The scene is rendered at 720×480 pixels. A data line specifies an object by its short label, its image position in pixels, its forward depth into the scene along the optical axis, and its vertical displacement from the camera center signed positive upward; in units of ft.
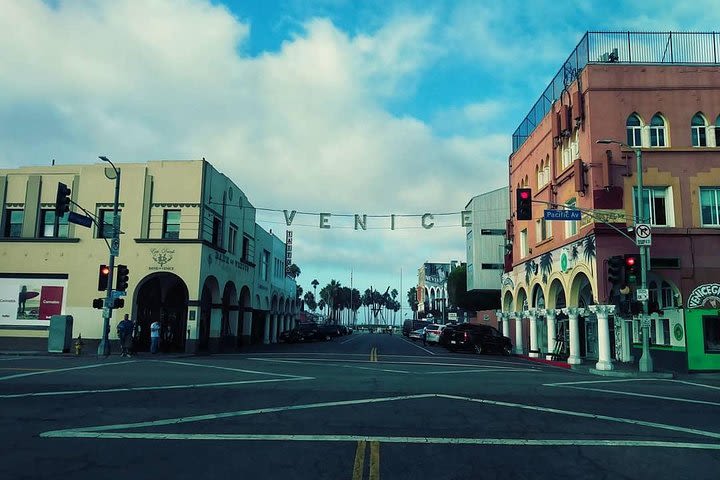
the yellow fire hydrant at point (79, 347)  88.98 -5.08
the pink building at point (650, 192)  82.43 +19.13
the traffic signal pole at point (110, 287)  89.66 +4.08
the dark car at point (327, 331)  186.38 -4.84
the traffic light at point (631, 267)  73.92 +6.74
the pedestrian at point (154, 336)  96.43 -3.55
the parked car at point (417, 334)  181.66 -5.15
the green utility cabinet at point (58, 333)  92.63 -3.27
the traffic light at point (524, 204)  69.05 +13.42
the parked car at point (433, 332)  150.71 -3.62
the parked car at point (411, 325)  229.78 -2.76
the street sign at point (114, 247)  92.32 +10.33
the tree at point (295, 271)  428.89 +34.01
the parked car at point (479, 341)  115.44 -4.23
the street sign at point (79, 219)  82.98 +13.30
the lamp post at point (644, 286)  76.74 +4.60
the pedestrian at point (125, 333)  90.12 -2.95
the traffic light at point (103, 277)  90.27 +5.50
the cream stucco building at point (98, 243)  105.29 +12.67
